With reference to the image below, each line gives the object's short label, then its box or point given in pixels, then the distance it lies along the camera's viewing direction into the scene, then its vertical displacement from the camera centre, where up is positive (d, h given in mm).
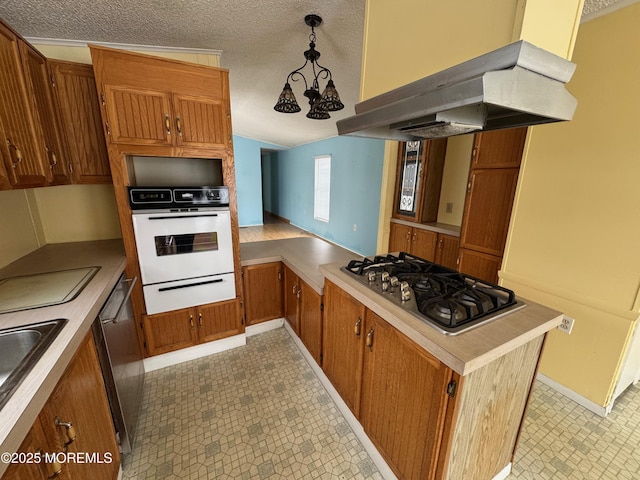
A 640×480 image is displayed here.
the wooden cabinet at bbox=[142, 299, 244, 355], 1979 -1182
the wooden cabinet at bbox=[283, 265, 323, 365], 1824 -1030
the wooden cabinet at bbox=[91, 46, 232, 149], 1572 +473
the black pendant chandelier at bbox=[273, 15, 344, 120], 1925 +677
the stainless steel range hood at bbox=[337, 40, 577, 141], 647 +244
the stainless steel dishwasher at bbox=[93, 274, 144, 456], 1208 -965
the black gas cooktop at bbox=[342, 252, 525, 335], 960 -481
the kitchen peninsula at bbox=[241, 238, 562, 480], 869 -783
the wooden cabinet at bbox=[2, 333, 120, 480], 708 -822
